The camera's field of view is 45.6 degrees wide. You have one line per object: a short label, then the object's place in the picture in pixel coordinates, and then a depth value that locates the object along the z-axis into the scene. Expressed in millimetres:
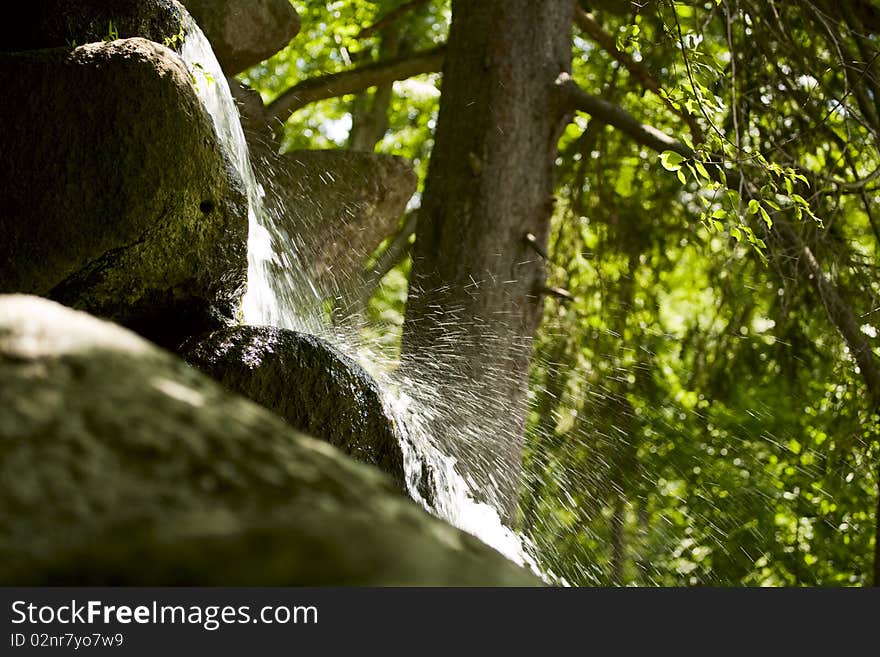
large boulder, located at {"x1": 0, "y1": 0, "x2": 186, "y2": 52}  4039
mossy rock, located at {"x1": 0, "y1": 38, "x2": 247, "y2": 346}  3422
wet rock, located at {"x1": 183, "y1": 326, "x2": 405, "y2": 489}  3584
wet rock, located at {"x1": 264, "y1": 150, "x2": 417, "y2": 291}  7520
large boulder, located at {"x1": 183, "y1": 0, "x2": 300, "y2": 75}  6855
